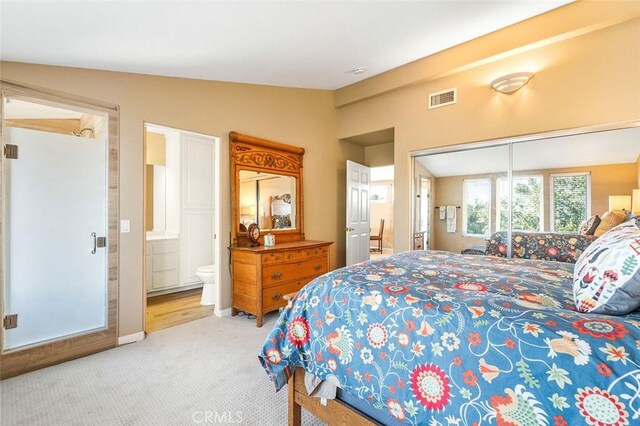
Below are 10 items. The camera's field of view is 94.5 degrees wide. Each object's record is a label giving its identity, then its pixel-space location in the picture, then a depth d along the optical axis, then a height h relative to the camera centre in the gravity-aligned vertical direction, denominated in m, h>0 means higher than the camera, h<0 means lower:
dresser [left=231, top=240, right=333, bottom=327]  3.21 -0.70
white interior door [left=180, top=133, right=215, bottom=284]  4.55 +0.12
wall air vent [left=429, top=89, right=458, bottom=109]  3.61 +1.43
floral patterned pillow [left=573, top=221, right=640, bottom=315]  1.00 -0.24
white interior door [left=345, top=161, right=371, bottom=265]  4.79 +0.01
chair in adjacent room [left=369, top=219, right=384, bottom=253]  8.03 -0.67
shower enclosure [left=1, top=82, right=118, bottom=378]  2.24 -0.21
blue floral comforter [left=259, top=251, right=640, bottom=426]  0.86 -0.48
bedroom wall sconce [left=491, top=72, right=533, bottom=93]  3.03 +1.37
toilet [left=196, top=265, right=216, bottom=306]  3.92 -0.99
